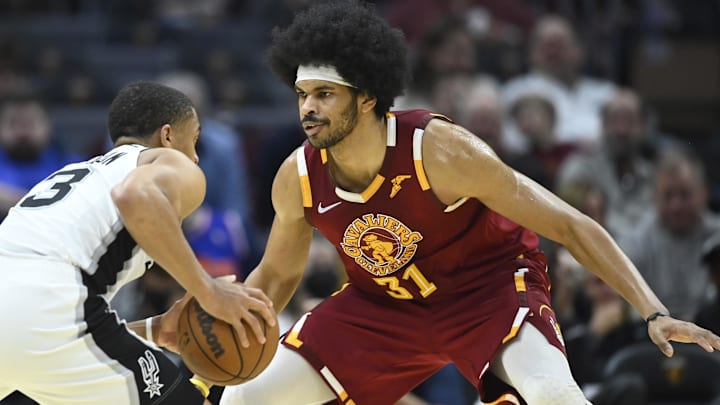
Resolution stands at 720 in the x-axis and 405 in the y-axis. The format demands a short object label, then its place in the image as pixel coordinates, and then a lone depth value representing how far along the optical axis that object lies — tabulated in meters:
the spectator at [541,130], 18.75
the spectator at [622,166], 18.14
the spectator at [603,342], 13.20
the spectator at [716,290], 14.58
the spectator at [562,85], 20.11
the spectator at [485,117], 17.69
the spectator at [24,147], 17.72
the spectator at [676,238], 16.70
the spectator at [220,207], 16.86
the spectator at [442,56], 19.42
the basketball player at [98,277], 8.65
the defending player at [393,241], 9.90
